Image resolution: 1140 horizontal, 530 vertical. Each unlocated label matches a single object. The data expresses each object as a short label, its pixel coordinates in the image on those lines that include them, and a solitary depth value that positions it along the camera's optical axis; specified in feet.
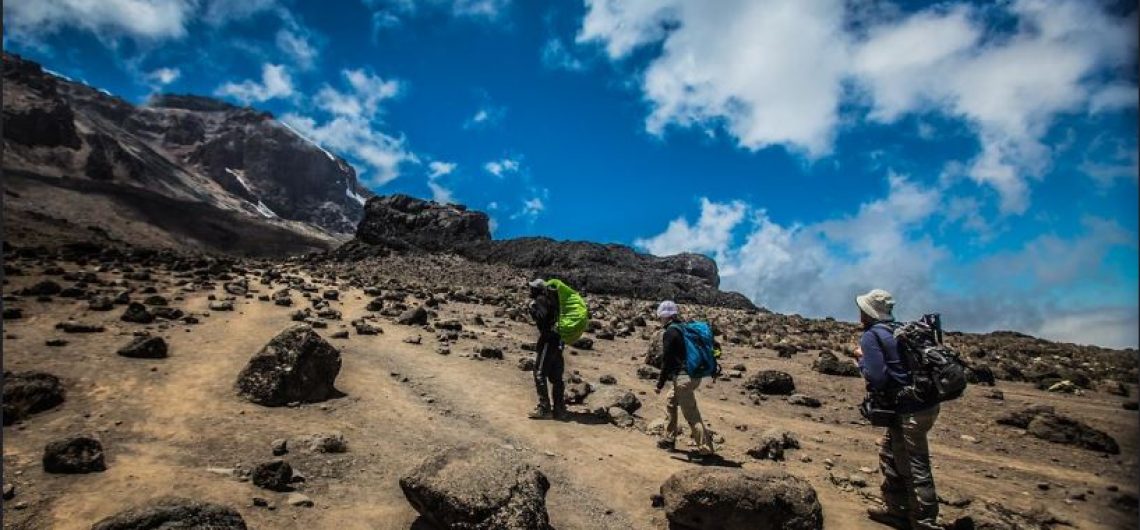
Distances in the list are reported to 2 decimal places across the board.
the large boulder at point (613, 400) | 45.88
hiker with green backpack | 41.52
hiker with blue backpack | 33.37
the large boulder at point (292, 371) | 39.81
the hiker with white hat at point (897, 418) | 25.21
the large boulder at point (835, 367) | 63.05
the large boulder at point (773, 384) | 55.67
